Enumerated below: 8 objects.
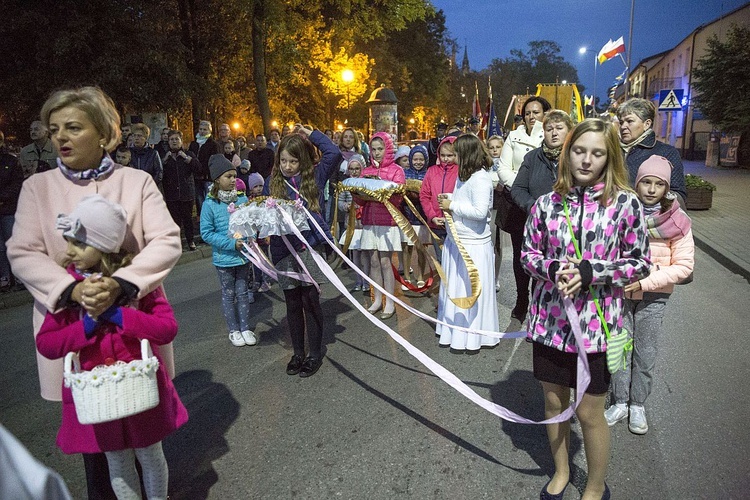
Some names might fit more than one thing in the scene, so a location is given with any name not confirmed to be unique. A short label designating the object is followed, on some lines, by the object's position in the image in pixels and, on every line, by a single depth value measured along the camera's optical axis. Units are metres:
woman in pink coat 2.25
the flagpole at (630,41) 24.78
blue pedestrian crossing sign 14.71
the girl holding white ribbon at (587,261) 2.54
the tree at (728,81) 25.80
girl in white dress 4.99
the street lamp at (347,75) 21.97
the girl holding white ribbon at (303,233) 4.55
